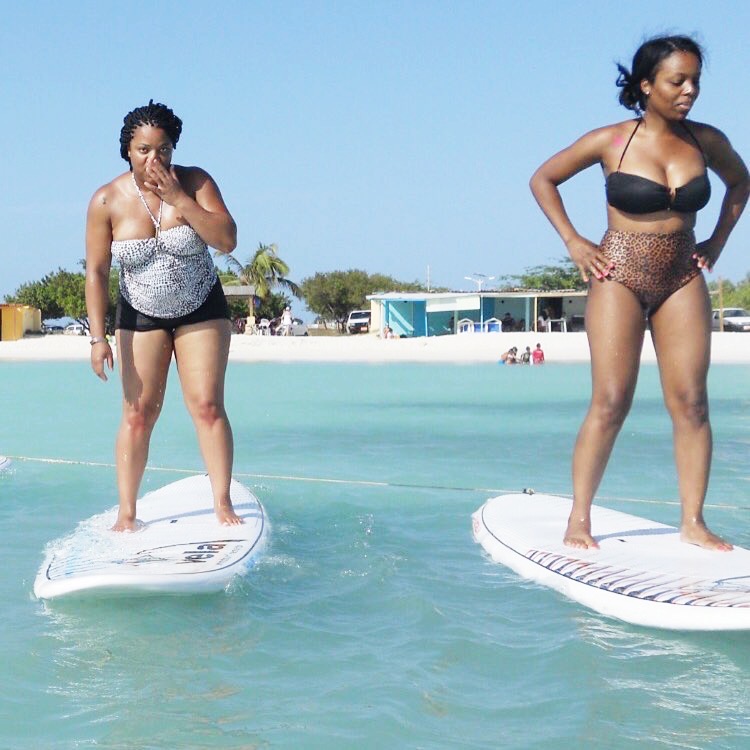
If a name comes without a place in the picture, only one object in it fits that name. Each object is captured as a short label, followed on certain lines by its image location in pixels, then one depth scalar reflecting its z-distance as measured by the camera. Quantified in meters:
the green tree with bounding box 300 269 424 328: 69.81
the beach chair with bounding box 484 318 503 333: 47.47
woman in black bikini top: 4.47
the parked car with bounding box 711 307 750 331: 46.54
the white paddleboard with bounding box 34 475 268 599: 4.07
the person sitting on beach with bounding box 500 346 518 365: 31.20
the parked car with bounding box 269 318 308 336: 50.01
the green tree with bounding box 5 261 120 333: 59.66
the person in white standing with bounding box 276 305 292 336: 48.44
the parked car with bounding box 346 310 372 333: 58.84
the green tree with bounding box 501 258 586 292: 66.50
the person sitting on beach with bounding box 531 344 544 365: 30.95
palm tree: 58.69
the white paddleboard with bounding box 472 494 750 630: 3.82
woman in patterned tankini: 4.95
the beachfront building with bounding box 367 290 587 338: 48.22
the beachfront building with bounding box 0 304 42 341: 47.34
